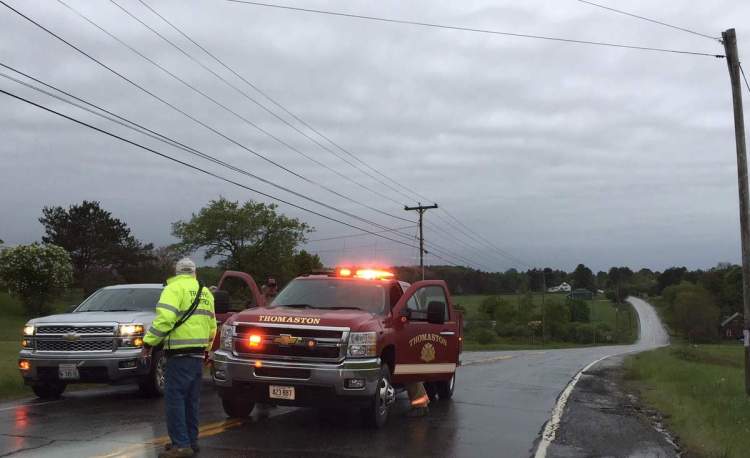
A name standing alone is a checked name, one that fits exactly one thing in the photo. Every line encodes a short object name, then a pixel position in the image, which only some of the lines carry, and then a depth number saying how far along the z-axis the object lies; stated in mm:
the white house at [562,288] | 187962
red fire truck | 8828
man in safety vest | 7379
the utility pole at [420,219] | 55750
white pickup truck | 10992
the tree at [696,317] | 124750
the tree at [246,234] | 83000
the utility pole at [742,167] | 17344
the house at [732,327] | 134175
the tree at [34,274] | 48969
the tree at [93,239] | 79500
